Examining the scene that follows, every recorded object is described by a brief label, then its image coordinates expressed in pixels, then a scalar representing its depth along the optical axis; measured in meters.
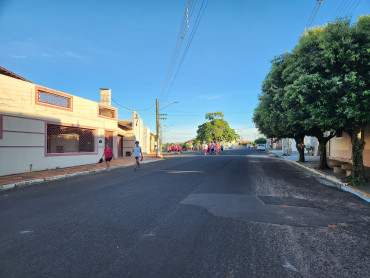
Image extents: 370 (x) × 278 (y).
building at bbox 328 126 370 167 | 13.42
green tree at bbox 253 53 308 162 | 8.34
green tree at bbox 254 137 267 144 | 81.69
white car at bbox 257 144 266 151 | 54.26
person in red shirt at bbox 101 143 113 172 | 13.05
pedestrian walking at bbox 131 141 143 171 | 13.49
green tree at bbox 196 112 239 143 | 63.44
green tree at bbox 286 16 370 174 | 6.62
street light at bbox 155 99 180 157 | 27.67
